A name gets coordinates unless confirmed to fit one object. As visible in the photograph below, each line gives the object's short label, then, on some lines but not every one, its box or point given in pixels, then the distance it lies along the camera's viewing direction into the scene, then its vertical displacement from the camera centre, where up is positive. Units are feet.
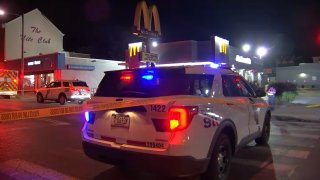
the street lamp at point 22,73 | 70.87 +5.56
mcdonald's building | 65.53 +10.91
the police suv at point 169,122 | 10.74 -1.42
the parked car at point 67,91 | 52.56 +0.27
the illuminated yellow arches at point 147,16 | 38.48 +12.09
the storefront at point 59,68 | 80.27 +8.18
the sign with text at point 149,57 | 34.83 +4.94
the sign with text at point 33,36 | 100.89 +23.98
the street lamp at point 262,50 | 71.57 +11.58
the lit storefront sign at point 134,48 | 67.48 +11.93
